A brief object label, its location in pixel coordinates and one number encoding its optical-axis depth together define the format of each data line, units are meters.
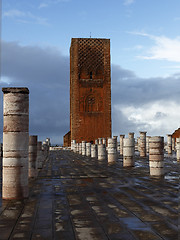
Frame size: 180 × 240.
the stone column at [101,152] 17.77
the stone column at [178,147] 15.87
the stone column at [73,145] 34.39
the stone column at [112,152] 15.15
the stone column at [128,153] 12.62
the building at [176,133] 44.00
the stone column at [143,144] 19.80
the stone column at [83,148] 24.72
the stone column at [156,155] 9.31
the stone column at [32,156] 8.95
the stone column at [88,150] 23.14
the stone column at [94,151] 20.17
